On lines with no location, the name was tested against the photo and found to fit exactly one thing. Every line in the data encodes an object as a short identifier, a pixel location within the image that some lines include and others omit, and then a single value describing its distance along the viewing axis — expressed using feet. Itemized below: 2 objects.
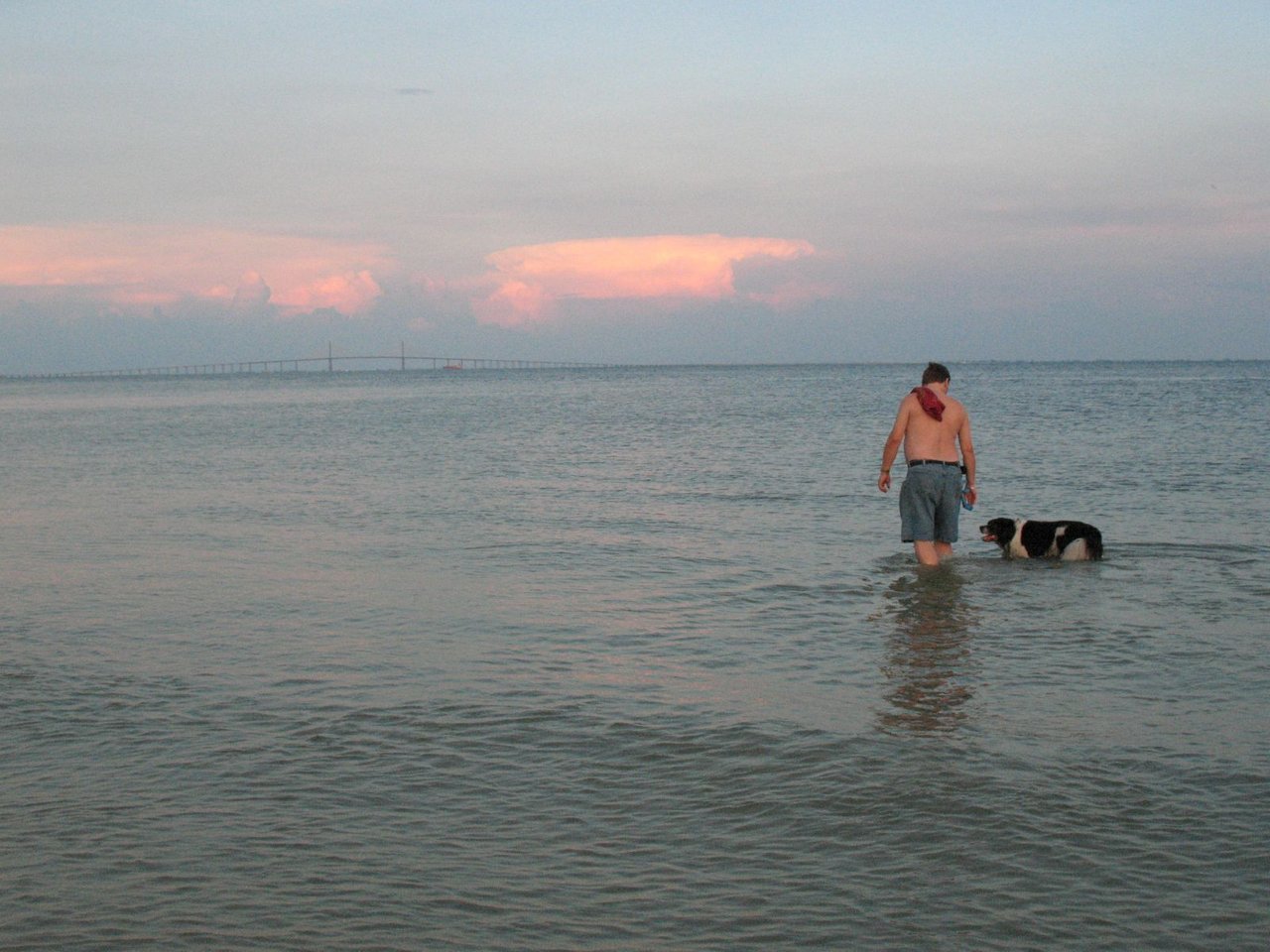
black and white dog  38.34
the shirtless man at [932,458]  35.01
